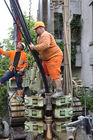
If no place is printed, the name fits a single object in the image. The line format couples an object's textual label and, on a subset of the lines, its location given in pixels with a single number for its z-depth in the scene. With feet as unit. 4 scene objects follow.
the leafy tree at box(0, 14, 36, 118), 21.92
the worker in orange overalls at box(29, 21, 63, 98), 11.57
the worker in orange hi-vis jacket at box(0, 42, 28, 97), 15.75
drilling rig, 11.43
